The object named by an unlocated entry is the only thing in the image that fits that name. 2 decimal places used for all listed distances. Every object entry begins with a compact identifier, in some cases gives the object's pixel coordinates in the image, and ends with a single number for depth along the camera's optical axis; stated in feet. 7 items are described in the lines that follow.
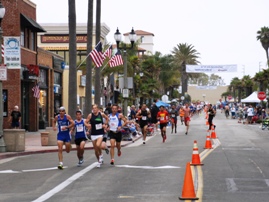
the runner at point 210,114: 128.88
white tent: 246.27
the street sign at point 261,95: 188.65
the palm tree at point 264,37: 364.38
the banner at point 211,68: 224.53
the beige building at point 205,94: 615.16
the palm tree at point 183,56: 343.05
